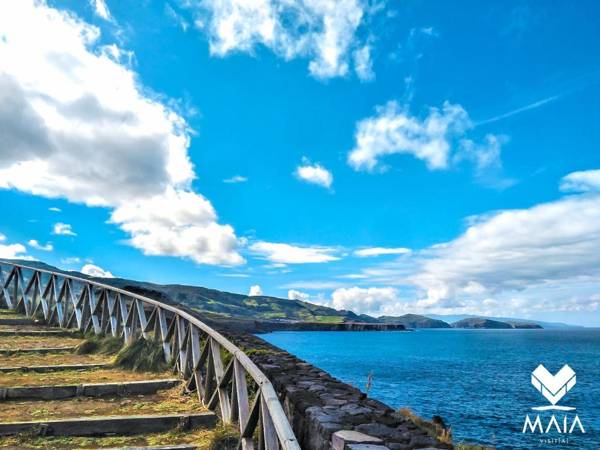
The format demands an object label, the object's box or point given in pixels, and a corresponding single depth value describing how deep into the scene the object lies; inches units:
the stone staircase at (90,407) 214.1
